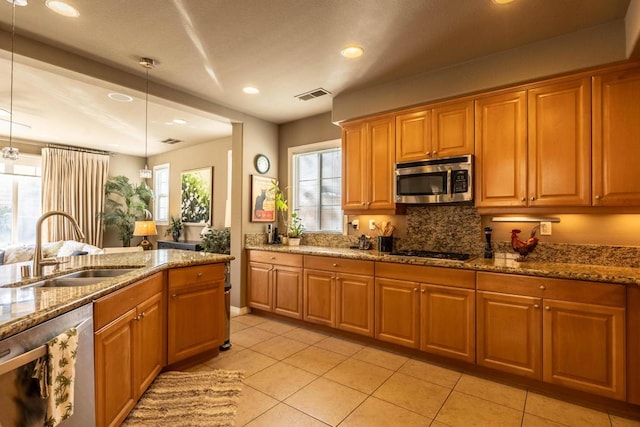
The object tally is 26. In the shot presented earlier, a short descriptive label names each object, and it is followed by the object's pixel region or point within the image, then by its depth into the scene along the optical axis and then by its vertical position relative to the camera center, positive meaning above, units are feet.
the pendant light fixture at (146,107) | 9.16 +4.39
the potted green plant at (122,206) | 22.08 +0.68
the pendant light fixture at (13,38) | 6.63 +4.29
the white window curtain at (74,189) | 20.06 +1.75
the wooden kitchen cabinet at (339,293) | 10.27 -2.59
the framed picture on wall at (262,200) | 13.89 +0.69
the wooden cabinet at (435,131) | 9.39 +2.61
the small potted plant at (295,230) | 13.78 -0.60
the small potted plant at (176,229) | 21.02 -0.86
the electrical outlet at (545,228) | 8.96 -0.31
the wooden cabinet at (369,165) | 10.84 +1.80
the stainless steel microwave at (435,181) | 9.21 +1.09
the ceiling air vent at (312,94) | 11.48 +4.45
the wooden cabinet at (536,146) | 7.82 +1.83
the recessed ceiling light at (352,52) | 8.52 +4.43
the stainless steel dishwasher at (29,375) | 3.58 -1.90
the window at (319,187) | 13.79 +1.32
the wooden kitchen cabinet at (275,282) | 12.05 -2.59
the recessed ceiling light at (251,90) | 11.18 +4.43
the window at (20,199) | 18.97 +1.02
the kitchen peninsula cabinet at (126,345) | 5.36 -2.54
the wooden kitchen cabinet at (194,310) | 8.29 -2.58
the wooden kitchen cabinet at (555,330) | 6.75 -2.58
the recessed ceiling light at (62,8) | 6.70 +4.41
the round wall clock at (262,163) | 14.21 +2.37
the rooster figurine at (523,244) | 8.61 -0.73
